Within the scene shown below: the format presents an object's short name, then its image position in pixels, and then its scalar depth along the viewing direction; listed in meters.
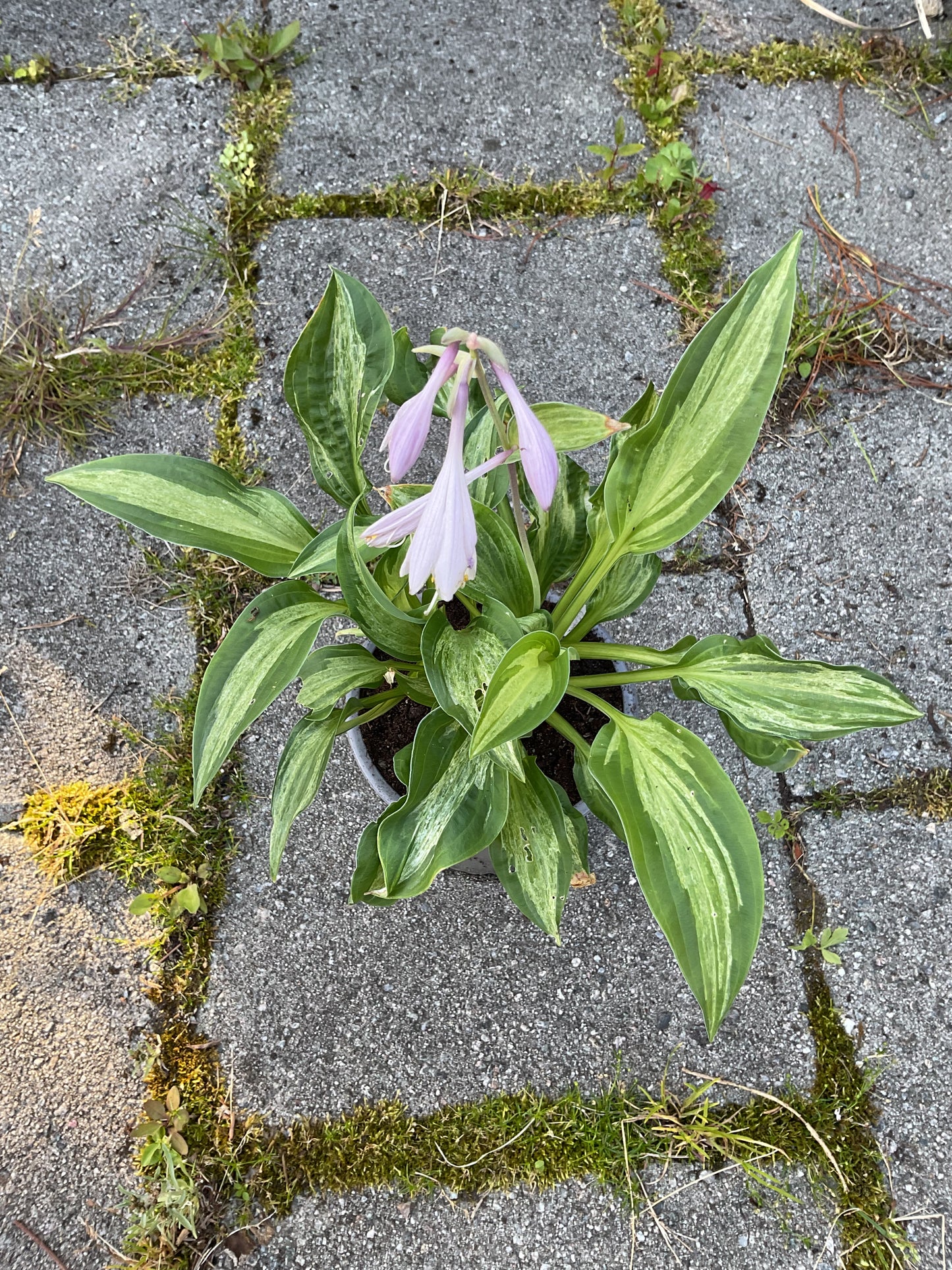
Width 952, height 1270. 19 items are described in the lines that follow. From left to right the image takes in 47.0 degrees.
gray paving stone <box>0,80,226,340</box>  0.78
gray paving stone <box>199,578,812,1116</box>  0.64
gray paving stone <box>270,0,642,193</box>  0.80
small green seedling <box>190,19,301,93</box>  0.81
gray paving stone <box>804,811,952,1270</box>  0.63
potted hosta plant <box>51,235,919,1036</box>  0.44
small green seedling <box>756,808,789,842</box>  0.67
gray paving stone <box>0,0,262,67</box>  0.84
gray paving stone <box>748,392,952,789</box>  0.69
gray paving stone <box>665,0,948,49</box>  0.84
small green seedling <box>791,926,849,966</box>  0.65
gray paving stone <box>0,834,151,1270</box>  0.62
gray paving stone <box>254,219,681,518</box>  0.75
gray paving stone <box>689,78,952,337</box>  0.79
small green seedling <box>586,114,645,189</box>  0.78
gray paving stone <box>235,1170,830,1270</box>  0.61
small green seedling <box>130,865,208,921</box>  0.66
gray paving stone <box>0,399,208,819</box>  0.70
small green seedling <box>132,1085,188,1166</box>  0.62
